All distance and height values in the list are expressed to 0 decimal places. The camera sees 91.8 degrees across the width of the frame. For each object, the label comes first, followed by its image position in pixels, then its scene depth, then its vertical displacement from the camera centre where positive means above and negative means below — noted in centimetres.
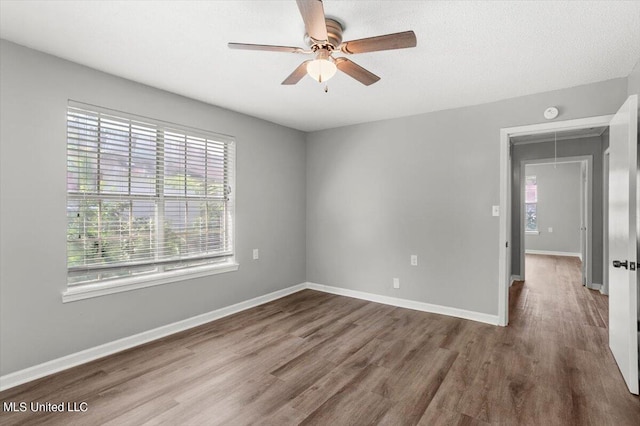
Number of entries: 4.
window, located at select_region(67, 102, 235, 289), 267 +15
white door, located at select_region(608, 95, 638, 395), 218 -24
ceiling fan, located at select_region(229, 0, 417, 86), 158 +99
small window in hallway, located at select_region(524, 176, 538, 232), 882 +30
